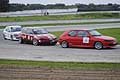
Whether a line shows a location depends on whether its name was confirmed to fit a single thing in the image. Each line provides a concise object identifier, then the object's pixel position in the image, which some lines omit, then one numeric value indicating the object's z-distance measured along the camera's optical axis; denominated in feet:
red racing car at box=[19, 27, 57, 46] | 96.58
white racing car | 116.06
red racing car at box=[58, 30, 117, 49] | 84.33
